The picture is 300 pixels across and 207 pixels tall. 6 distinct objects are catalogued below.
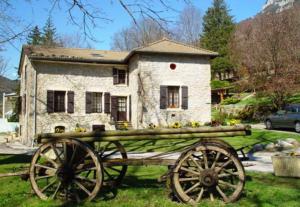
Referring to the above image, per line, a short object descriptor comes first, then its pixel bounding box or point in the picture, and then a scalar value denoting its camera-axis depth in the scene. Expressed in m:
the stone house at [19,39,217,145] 25.91
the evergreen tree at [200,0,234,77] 48.22
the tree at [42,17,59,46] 24.81
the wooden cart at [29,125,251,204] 6.29
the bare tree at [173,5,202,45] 46.45
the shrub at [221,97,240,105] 38.28
